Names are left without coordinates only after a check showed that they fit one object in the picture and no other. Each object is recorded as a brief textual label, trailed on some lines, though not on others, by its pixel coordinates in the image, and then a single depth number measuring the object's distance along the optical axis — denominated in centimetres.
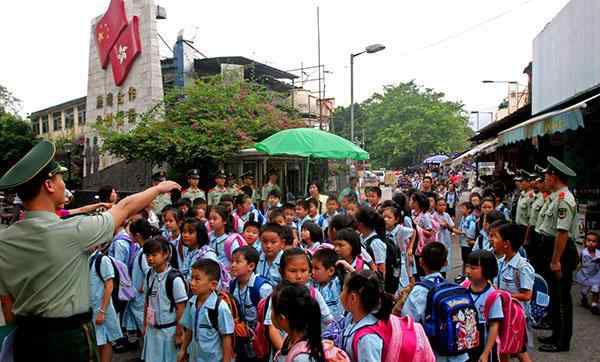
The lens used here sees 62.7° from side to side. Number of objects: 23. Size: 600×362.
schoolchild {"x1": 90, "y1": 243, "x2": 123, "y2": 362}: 426
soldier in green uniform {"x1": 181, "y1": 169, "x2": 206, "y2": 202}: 854
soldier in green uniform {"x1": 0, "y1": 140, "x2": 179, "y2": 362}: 224
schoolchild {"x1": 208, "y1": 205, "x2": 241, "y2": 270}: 504
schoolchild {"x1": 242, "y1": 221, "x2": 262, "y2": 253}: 512
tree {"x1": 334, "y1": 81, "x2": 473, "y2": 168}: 4591
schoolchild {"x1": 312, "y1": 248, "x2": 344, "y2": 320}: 363
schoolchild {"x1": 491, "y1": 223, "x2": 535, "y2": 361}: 384
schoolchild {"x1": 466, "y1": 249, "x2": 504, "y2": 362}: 327
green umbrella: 845
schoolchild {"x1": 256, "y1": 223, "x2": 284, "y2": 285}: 428
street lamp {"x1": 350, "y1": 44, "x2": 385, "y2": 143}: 1438
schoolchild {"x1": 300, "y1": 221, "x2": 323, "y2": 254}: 507
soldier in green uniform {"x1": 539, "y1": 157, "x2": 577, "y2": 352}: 484
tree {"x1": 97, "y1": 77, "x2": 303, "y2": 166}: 1349
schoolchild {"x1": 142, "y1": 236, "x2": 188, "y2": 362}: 388
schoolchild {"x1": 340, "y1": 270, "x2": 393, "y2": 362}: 252
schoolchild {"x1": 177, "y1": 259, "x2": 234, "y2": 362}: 338
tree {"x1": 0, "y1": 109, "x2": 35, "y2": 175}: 2478
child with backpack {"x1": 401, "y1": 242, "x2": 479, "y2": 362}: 302
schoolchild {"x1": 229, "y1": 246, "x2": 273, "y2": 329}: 370
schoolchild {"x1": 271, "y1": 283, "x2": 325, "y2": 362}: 230
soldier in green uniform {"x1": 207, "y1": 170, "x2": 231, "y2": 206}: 908
